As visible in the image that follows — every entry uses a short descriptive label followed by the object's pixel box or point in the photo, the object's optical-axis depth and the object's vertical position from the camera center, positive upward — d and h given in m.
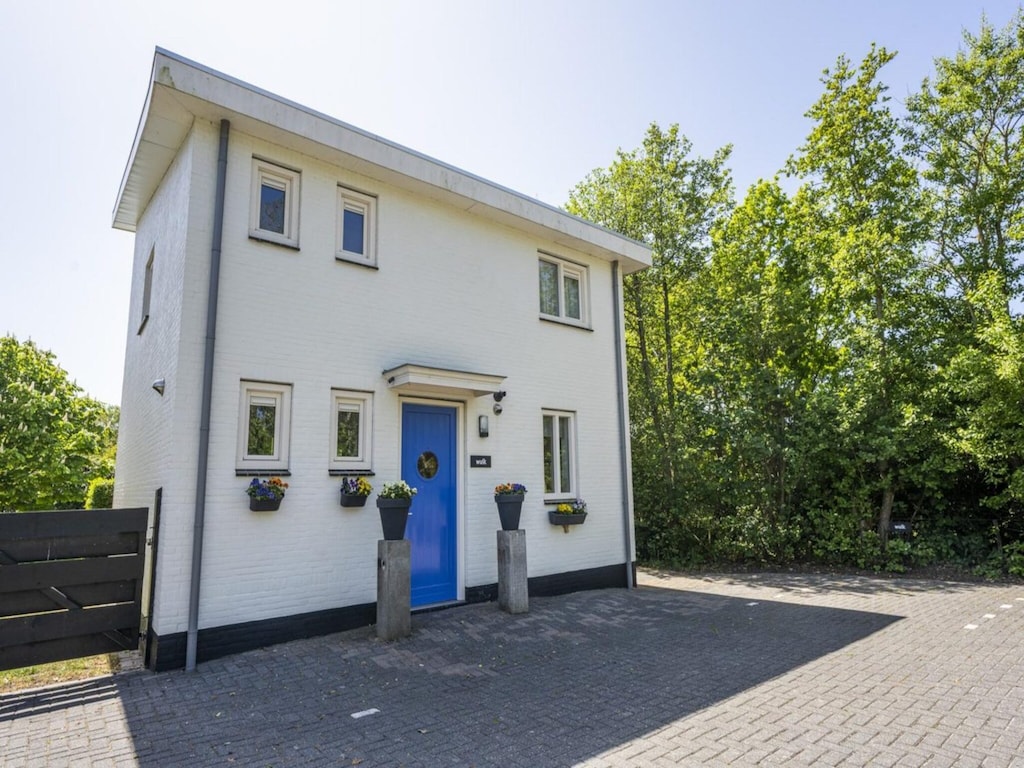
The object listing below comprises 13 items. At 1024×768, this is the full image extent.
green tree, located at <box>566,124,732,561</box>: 14.27 +6.05
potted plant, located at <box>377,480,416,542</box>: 5.91 -0.37
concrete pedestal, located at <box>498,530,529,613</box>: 6.93 -1.25
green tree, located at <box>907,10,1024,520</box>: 9.03 +4.42
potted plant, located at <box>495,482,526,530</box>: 7.12 -0.41
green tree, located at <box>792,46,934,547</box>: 10.18 +3.46
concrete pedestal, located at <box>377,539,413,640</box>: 5.77 -1.19
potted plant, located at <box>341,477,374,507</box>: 6.21 -0.20
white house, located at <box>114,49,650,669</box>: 5.52 +1.22
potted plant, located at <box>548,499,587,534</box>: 8.28 -0.64
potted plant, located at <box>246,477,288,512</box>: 5.55 -0.20
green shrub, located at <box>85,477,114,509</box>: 12.58 -0.43
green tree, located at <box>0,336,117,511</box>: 13.05 +0.97
